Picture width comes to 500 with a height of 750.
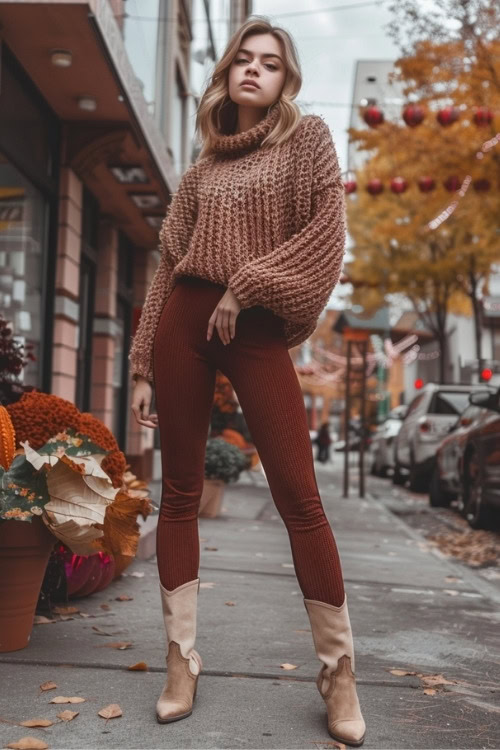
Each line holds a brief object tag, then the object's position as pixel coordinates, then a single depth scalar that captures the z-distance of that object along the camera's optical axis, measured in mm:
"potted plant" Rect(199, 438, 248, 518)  8078
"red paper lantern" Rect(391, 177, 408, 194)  15598
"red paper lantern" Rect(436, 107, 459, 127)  12688
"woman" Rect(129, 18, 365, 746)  2486
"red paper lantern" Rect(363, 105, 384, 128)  13250
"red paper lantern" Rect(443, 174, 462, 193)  14422
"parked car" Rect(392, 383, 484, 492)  13156
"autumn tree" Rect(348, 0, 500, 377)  12977
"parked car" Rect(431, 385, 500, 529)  7848
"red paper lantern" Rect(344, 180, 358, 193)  15095
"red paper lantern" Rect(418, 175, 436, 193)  15039
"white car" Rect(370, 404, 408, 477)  18453
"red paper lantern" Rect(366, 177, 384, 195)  16328
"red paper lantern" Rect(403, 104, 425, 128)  12383
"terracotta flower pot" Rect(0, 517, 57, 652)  3039
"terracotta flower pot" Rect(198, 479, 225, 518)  8180
